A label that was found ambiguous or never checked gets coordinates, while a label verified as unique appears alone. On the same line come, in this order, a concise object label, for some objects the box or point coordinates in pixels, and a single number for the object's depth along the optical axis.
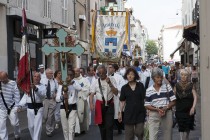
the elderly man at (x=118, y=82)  10.15
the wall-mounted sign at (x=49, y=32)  21.78
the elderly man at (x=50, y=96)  11.82
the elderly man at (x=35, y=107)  9.25
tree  165.38
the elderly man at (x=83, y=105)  10.96
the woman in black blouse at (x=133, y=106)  7.73
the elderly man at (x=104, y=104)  8.70
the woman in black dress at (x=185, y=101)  8.14
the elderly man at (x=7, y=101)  9.13
